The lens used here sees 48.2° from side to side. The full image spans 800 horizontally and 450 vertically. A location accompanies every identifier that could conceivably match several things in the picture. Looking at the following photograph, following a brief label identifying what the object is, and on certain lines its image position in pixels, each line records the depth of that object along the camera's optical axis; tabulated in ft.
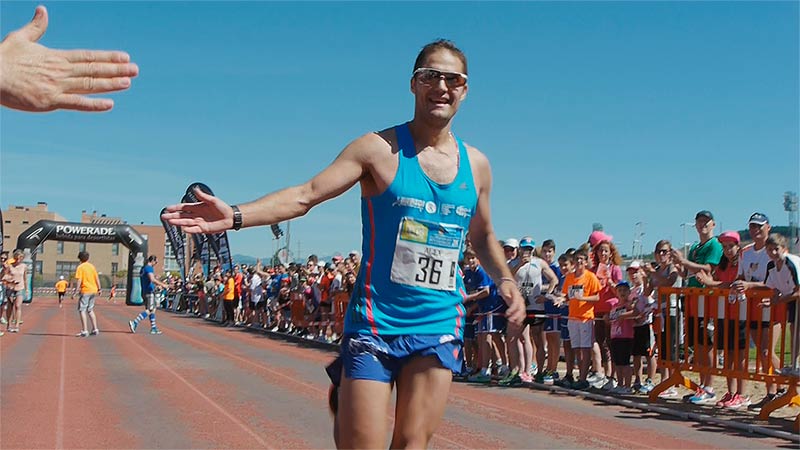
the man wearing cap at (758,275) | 30.83
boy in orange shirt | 38.55
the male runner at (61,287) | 172.18
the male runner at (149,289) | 73.15
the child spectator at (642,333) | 36.88
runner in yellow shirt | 66.33
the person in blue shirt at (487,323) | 43.29
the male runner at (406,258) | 12.21
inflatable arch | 153.17
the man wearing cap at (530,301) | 41.34
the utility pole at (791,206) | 94.53
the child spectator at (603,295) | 38.83
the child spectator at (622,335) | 36.96
